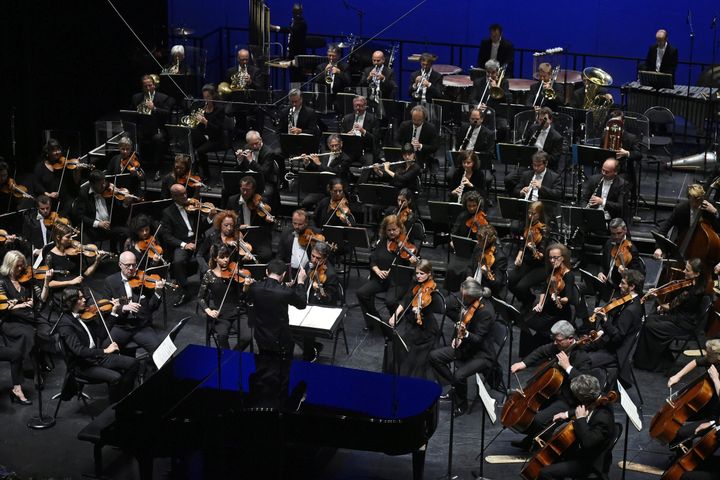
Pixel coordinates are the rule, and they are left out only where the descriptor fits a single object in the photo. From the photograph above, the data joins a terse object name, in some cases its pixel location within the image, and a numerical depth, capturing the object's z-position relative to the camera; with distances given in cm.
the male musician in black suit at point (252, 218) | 1259
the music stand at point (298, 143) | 1387
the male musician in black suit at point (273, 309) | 1053
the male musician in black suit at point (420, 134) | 1412
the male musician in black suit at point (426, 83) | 1516
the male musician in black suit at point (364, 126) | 1441
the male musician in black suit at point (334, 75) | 1577
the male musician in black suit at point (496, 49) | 1586
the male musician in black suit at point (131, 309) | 1081
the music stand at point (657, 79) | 1473
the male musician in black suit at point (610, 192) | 1253
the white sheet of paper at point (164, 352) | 923
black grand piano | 882
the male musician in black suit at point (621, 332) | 1045
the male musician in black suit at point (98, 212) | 1331
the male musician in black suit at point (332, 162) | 1380
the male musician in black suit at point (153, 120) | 1532
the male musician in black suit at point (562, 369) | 959
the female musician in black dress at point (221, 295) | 1140
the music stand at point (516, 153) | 1316
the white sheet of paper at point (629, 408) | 855
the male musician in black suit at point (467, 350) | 1038
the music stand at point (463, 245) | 1170
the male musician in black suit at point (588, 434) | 879
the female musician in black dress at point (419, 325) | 1077
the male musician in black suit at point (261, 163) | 1371
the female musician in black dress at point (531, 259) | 1190
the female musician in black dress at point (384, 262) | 1207
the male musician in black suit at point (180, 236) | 1288
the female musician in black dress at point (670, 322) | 1103
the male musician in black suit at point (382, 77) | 1545
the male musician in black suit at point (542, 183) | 1281
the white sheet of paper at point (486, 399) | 884
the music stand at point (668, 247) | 1129
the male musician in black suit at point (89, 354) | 1023
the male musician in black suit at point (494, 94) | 1470
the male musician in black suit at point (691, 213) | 1180
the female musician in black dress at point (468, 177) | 1309
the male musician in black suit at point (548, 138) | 1367
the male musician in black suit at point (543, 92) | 1467
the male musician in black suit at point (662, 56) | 1533
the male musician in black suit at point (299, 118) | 1480
